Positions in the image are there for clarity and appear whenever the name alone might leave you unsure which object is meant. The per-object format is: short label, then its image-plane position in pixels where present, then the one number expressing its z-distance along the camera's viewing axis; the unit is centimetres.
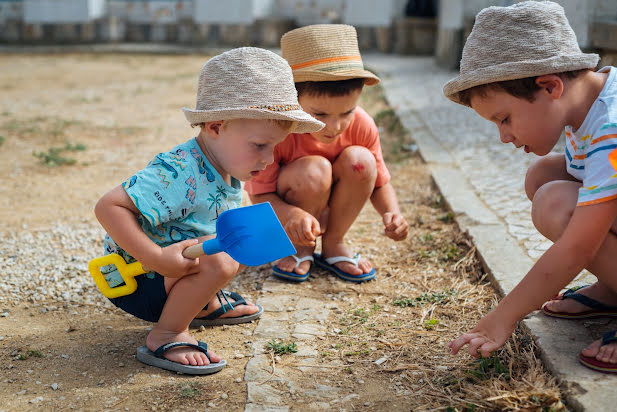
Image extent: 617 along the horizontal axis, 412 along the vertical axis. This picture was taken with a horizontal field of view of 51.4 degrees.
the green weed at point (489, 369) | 189
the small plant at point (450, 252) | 295
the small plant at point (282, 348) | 219
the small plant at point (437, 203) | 367
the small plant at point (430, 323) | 233
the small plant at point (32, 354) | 213
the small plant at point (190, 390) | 192
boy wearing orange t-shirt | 259
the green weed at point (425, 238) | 318
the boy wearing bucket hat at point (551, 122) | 173
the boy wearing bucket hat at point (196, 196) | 196
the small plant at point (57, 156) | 454
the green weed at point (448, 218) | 340
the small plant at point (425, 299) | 254
